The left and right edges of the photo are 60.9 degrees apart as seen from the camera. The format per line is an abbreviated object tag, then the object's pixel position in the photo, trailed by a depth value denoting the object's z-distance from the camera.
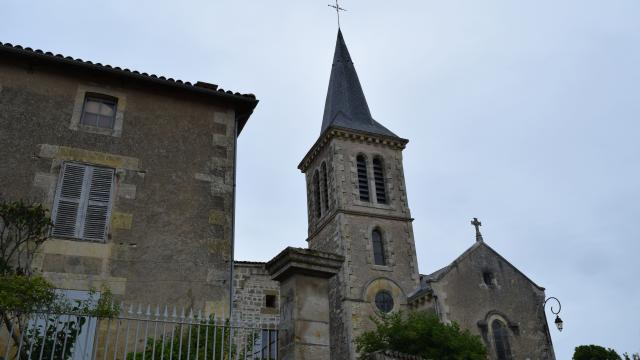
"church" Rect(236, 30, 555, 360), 19.95
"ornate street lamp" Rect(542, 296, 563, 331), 15.92
